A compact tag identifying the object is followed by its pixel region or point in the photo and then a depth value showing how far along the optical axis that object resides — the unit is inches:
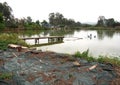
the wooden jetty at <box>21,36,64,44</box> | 377.8
